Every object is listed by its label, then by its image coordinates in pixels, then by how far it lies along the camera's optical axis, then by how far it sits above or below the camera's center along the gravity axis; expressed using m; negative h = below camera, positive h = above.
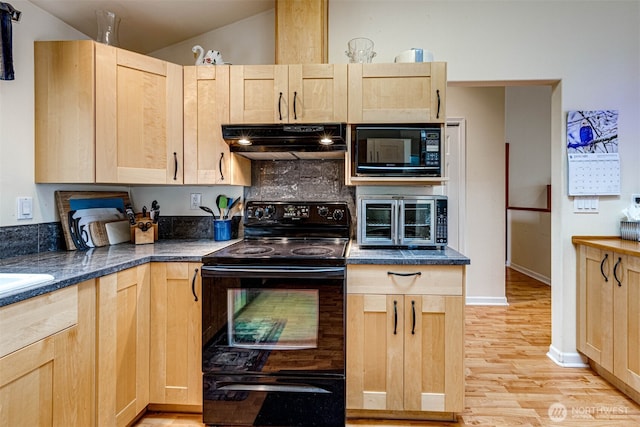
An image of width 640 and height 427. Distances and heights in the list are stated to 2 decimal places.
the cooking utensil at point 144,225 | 2.17 -0.07
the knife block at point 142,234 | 2.16 -0.13
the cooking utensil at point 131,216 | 2.16 -0.02
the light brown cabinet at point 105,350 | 1.14 -0.58
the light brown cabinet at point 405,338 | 1.75 -0.65
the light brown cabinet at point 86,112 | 1.81 +0.56
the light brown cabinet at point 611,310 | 1.88 -0.59
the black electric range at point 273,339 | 1.68 -0.63
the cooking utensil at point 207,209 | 2.36 +0.03
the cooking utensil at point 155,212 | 2.29 +0.01
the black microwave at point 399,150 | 1.98 +0.37
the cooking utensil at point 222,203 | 2.37 +0.07
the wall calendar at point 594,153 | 2.31 +0.42
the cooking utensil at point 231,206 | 2.40 +0.05
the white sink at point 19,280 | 1.12 -0.24
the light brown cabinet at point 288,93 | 2.05 +0.73
